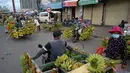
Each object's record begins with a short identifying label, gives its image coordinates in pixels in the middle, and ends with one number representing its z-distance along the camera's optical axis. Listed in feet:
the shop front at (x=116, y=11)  24.32
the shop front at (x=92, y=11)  29.28
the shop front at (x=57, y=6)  41.66
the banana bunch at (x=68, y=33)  17.75
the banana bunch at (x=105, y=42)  12.02
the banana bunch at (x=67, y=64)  5.11
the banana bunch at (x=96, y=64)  4.26
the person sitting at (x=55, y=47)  6.69
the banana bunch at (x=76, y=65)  5.14
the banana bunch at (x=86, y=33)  16.89
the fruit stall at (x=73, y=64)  4.31
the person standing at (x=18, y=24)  19.47
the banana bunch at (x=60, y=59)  5.44
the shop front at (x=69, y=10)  35.56
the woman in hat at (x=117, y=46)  6.48
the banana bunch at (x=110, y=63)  4.88
